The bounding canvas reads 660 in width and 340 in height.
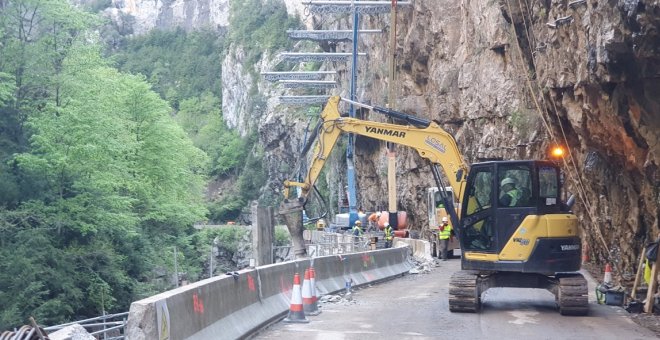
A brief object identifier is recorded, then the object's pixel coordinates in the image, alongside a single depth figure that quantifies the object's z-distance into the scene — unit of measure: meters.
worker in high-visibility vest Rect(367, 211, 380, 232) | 42.03
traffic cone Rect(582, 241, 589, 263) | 27.92
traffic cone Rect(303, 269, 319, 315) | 13.84
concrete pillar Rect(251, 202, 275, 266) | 24.08
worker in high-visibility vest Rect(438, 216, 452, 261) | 33.56
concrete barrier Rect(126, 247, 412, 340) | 7.64
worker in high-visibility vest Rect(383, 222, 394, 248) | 33.19
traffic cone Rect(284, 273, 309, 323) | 12.74
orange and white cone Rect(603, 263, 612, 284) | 16.82
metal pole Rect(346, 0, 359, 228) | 44.85
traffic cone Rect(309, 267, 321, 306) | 13.48
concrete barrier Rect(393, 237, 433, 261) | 31.34
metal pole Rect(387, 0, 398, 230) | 38.06
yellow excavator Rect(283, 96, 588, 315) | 14.07
